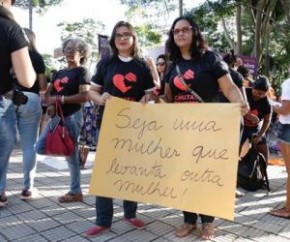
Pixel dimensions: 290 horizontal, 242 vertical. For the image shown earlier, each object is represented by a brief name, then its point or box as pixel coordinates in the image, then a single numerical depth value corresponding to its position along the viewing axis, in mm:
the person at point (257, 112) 4652
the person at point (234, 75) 4078
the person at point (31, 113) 3895
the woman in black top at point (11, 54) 2430
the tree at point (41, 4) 20922
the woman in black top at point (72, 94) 3875
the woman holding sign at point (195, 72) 2973
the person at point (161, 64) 6152
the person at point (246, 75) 5488
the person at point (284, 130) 3520
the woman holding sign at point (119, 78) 3143
